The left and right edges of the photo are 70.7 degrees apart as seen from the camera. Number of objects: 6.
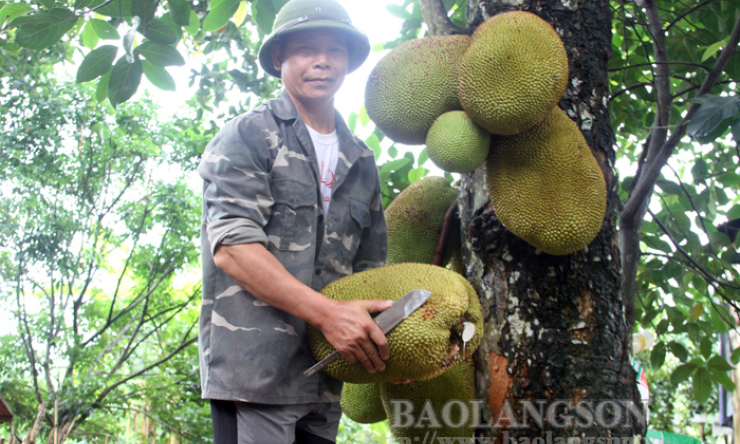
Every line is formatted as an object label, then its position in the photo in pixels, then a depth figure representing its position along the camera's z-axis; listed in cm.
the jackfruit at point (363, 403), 152
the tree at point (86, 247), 451
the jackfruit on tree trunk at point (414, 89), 136
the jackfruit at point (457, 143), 125
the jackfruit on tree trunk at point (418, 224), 167
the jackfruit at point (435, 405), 130
